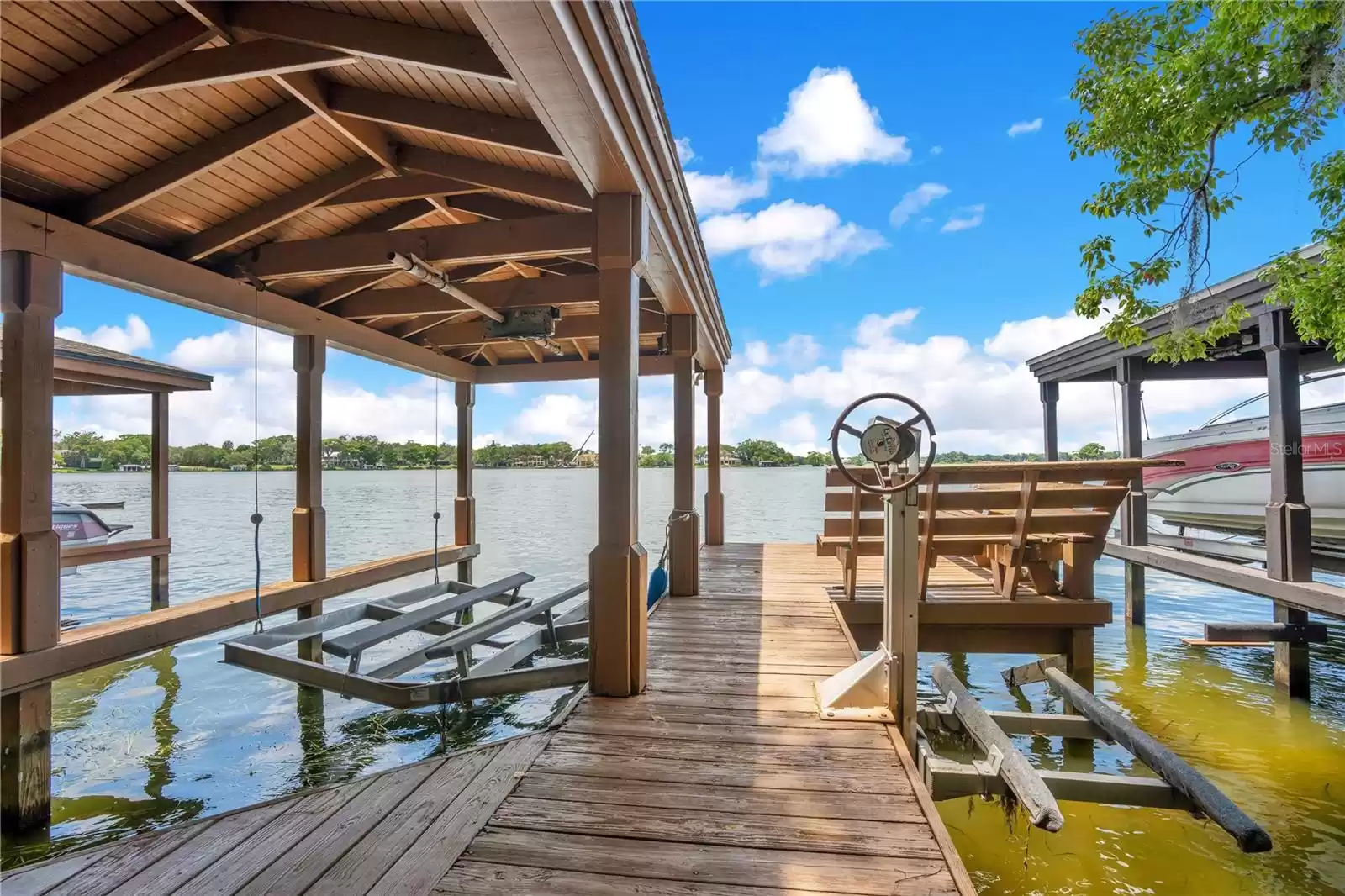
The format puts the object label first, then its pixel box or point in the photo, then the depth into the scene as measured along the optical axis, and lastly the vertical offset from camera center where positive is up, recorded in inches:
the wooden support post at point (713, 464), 309.9 -1.3
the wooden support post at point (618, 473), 121.6 -2.3
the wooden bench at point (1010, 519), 166.7 -16.7
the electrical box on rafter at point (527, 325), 207.3 +46.8
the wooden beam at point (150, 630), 130.7 -42.7
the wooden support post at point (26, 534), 130.3 -14.5
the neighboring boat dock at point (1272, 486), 202.7 -10.3
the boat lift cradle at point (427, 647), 136.9 -51.0
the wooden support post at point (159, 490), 291.4 -11.9
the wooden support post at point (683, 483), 213.2 -7.7
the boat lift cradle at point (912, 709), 103.2 -45.0
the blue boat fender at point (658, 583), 216.8 -43.7
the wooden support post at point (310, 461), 219.0 +1.5
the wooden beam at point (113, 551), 265.7 -39.2
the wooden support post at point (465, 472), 331.9 -4.9
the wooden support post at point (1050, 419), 364.2 +23.8
